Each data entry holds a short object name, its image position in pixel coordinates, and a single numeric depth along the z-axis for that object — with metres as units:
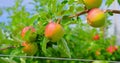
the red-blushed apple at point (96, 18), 0.71
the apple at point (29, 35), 0.90
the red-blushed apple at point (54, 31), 0.74
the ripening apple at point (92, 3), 0.71
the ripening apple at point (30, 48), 0.90
